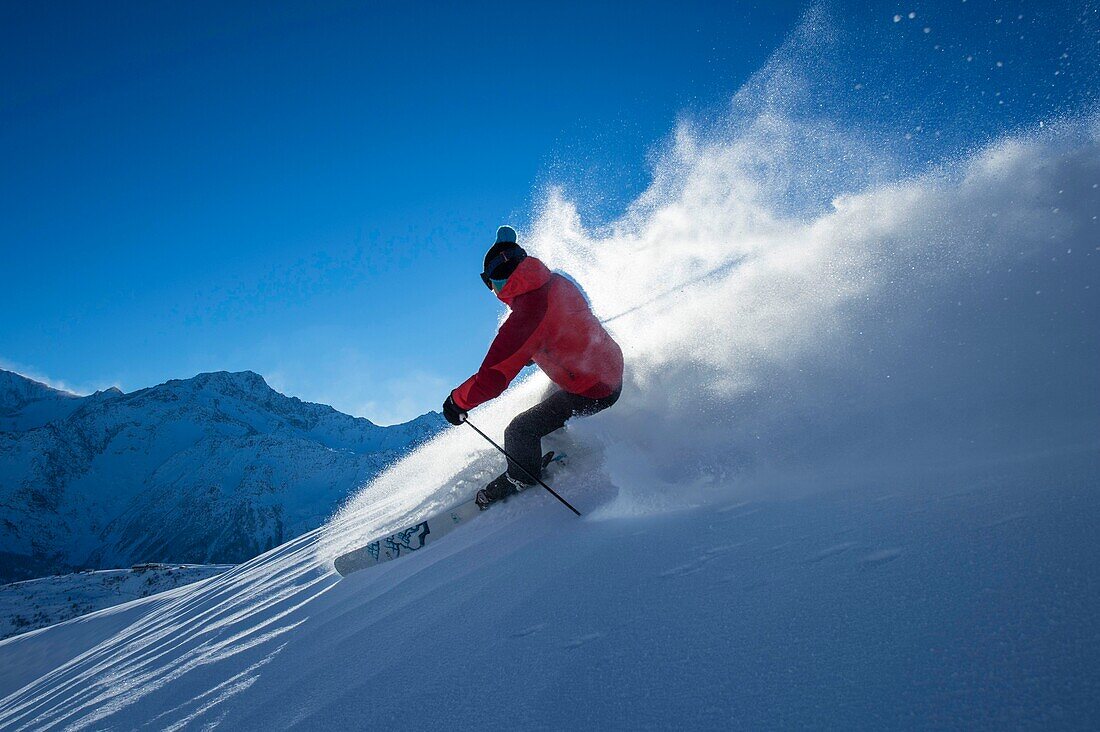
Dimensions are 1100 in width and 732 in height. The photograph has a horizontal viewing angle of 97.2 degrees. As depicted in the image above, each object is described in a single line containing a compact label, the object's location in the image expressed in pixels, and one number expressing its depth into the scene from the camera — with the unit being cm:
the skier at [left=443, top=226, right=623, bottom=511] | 377
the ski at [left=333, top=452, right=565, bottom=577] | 426
